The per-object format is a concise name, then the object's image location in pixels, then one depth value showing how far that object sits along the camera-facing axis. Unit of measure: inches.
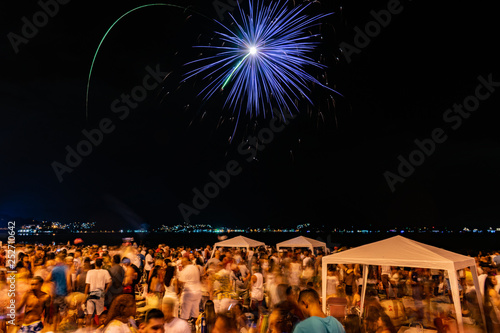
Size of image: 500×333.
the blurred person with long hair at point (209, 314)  272.7
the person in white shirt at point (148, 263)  607.9
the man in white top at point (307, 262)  523.5
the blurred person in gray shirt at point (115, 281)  334.6
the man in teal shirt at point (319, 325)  161.2
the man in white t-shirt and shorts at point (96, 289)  326.3
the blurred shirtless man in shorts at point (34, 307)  208.5
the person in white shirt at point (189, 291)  347.3
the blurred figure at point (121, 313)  176.9
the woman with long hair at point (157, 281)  353.4
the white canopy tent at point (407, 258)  323.6
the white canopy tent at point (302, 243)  842.2
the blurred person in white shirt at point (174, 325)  193.5
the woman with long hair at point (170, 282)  363.6
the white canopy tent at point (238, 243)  815.1
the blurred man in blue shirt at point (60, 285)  310.0
